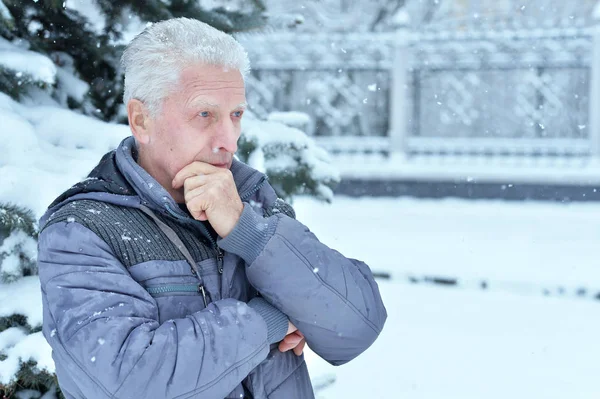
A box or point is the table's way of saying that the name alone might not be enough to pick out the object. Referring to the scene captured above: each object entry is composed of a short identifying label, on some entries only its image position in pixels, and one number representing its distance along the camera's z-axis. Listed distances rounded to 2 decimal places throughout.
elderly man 1.45
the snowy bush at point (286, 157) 3.66
